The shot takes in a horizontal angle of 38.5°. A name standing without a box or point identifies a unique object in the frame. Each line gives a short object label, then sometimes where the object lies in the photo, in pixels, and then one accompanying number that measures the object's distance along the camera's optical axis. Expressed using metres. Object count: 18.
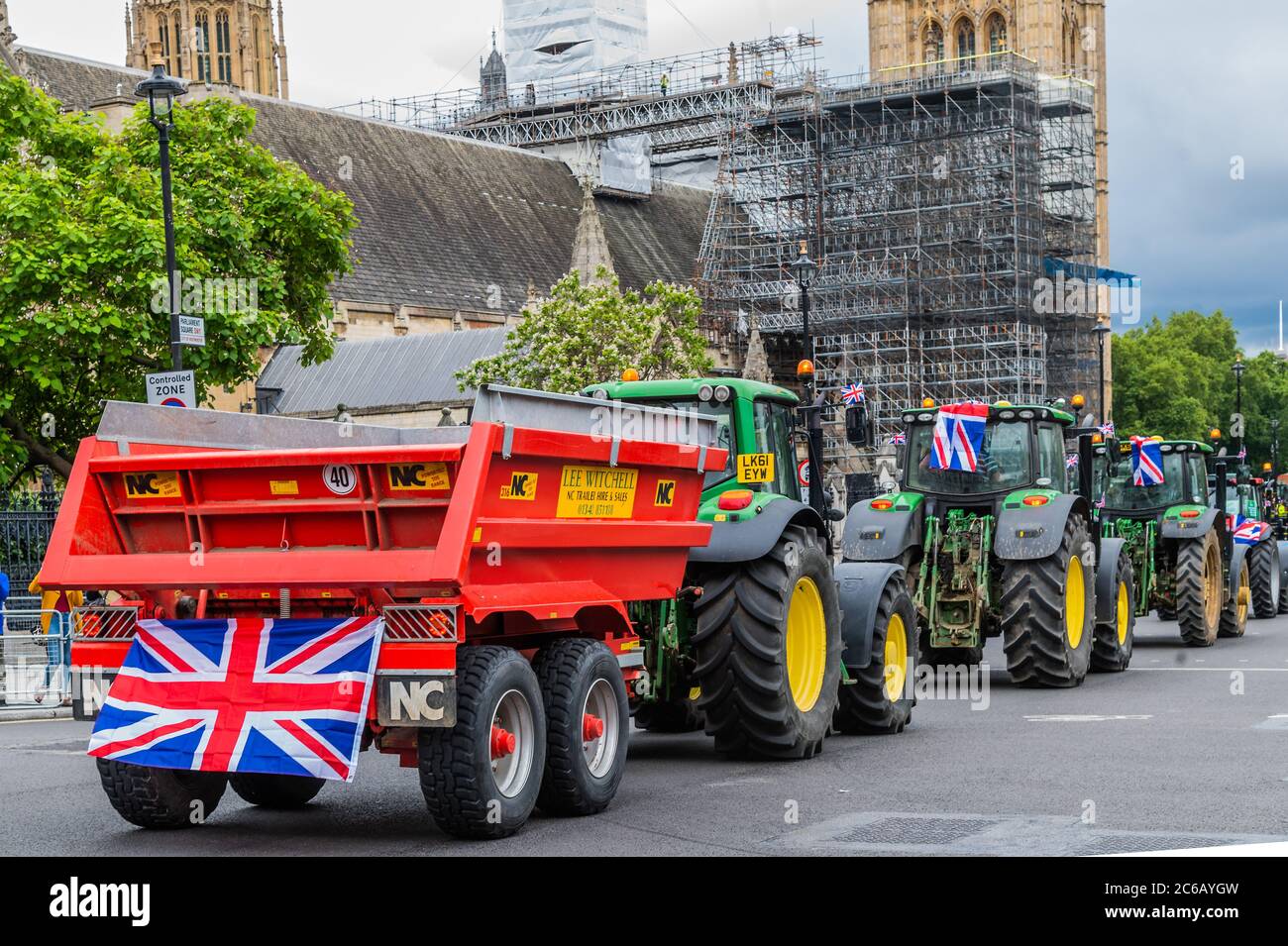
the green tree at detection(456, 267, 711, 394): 43.31
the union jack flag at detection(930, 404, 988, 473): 17.89
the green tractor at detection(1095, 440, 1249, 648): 23.34
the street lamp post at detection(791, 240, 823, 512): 13.98
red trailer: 8.78
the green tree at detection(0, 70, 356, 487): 27.56
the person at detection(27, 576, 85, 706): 18.88
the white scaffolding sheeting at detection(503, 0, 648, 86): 81.38
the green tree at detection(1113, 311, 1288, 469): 100.94
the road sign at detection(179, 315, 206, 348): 20.34
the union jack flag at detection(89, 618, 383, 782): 8.84
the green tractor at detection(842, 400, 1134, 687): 17.06
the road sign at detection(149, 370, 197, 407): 19.27
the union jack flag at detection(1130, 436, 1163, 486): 24.33
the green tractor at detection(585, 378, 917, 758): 11.71
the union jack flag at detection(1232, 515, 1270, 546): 28.94
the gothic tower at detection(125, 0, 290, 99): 110.75
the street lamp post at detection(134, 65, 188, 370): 20.02
